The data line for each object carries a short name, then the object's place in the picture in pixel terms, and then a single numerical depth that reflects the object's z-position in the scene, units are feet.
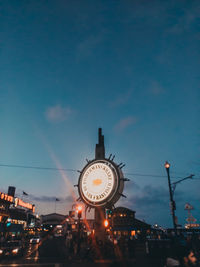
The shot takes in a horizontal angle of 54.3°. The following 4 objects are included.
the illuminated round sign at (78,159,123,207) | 43.14
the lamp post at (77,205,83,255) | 57.26
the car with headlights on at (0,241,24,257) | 52.48
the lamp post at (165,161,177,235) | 56.07
